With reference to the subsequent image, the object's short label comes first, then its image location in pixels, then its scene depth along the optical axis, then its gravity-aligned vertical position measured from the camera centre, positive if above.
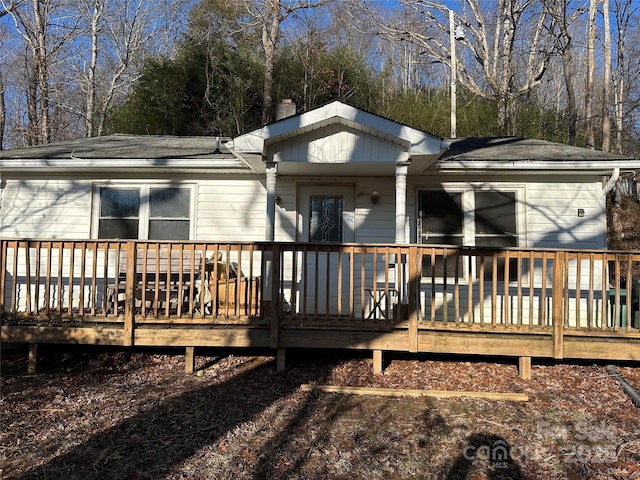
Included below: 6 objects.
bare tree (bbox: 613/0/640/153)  18.48 +8.62
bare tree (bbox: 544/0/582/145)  16.20 +8.03
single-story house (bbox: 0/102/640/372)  6.83 +0.92
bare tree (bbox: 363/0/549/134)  17.77 +8.92
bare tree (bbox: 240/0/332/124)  17.34 +9.01
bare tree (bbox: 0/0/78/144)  18.62 +8.63
